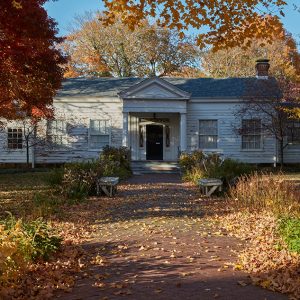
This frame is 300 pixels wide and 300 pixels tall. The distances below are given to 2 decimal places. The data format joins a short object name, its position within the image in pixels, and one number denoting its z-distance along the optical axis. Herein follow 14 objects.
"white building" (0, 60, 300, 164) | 26.42
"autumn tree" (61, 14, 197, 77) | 44.19
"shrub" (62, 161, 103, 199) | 13.35
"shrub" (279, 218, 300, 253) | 6.15
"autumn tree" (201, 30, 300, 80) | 44.88
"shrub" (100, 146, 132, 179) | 17.99
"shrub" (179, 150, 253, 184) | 14.95
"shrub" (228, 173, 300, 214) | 9.22
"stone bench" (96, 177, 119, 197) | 13.69
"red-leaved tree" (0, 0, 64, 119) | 11.16
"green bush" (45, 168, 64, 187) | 14.27
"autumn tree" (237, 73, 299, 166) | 23.83
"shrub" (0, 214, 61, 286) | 4.91
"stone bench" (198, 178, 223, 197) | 13.59
